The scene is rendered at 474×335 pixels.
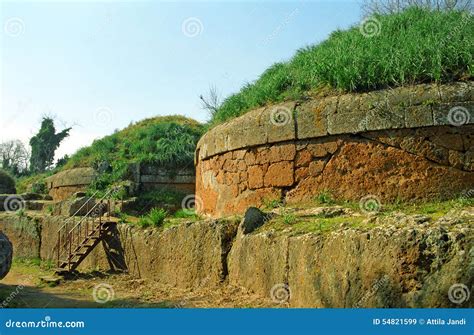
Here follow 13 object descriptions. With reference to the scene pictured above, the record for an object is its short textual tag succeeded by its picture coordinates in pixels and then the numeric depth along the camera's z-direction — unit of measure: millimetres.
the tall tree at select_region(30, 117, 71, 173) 32594
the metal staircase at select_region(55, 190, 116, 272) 9625
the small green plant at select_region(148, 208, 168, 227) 8305
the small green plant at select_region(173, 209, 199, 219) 8651
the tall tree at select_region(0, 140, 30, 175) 40438
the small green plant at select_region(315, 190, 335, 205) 6387
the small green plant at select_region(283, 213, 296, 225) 5766
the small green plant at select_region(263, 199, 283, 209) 6859
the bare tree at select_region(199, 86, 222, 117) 16531
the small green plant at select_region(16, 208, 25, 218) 13123
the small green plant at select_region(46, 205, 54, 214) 13055
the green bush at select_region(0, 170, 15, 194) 18847
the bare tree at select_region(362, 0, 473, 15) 15631
